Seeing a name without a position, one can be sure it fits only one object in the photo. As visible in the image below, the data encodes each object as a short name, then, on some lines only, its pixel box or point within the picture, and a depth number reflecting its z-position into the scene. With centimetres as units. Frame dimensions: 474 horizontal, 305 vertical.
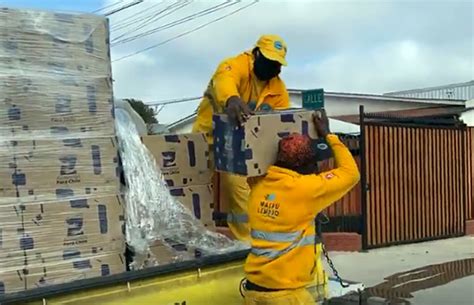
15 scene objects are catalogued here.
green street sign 997
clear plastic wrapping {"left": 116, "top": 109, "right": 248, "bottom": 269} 412
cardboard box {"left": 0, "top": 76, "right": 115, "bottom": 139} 363
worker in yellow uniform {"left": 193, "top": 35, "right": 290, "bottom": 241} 465
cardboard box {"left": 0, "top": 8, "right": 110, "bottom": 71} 370
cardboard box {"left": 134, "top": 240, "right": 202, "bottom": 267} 411
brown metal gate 1178
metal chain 486
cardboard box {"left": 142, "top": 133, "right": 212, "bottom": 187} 451
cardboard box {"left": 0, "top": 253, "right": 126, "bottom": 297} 354
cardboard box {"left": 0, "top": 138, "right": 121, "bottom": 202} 358
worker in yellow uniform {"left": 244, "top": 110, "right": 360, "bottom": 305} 387
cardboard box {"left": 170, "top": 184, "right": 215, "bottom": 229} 451
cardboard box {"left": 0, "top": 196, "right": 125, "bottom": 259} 355
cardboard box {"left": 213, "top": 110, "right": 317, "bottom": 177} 396
